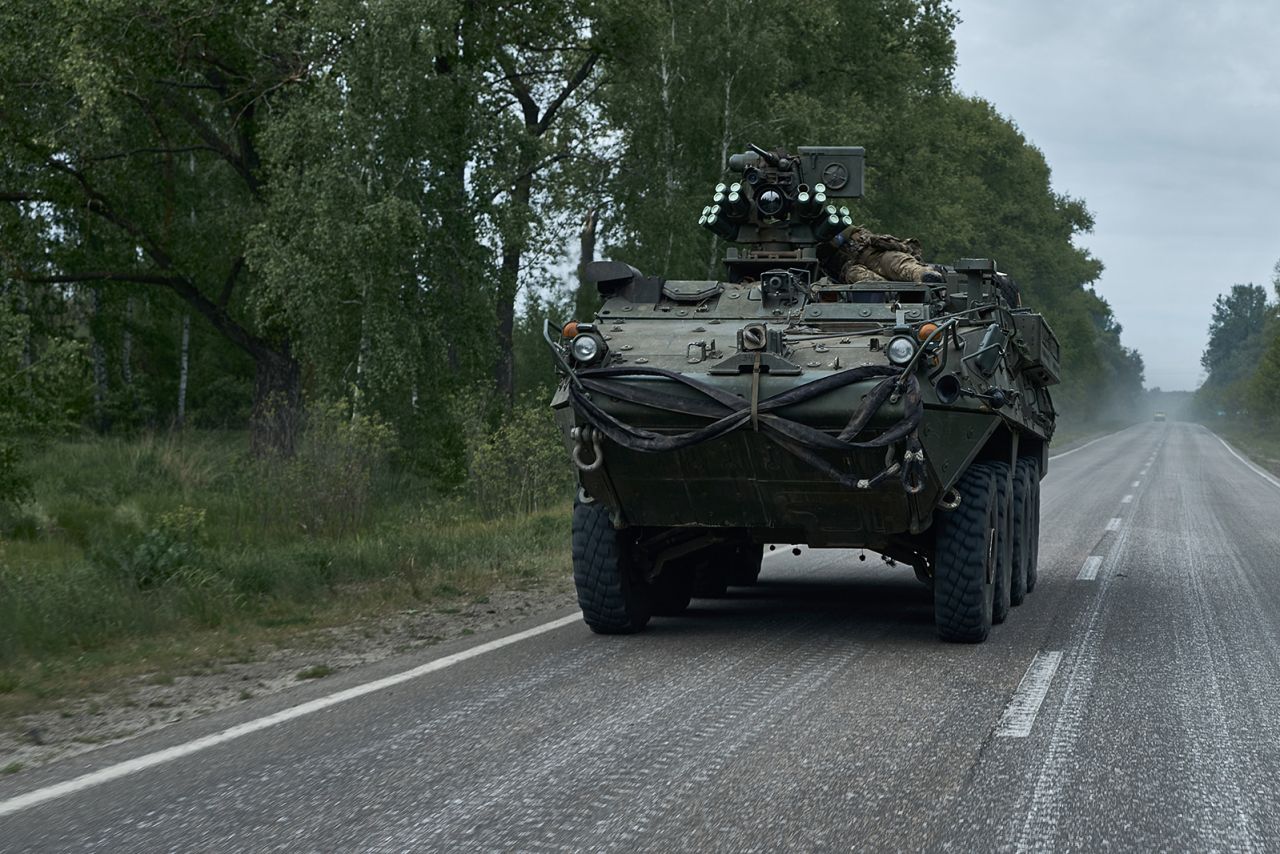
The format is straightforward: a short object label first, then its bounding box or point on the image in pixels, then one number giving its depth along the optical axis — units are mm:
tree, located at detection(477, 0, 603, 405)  22094
